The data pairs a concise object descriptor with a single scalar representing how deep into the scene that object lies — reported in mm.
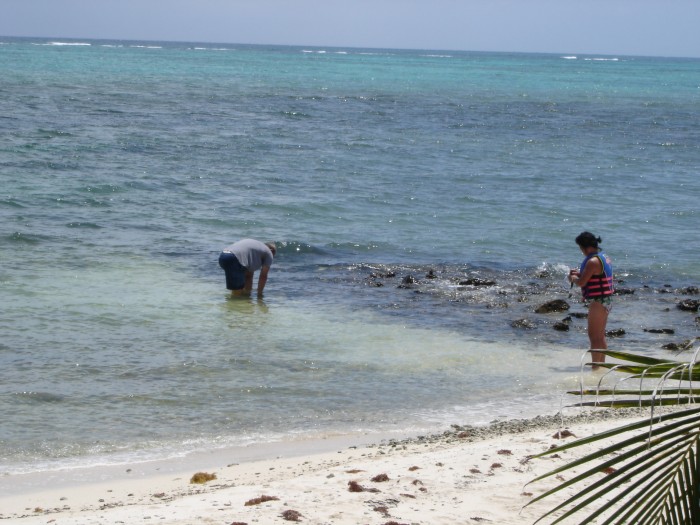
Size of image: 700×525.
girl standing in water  16506
